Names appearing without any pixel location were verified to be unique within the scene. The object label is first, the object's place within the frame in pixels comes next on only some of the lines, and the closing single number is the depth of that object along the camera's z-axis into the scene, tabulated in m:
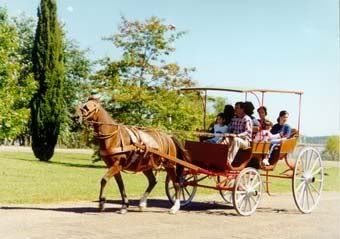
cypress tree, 29.61
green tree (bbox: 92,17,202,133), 24.27
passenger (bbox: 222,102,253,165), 10.86
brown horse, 10.05
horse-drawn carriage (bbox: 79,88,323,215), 10.12
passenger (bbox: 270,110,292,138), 12.14
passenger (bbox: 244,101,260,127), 11.18
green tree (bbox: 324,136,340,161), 19.94
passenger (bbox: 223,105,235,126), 11.91
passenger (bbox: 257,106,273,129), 11.89
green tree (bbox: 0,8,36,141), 25.92
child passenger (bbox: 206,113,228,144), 11.72
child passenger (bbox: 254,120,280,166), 11.55
